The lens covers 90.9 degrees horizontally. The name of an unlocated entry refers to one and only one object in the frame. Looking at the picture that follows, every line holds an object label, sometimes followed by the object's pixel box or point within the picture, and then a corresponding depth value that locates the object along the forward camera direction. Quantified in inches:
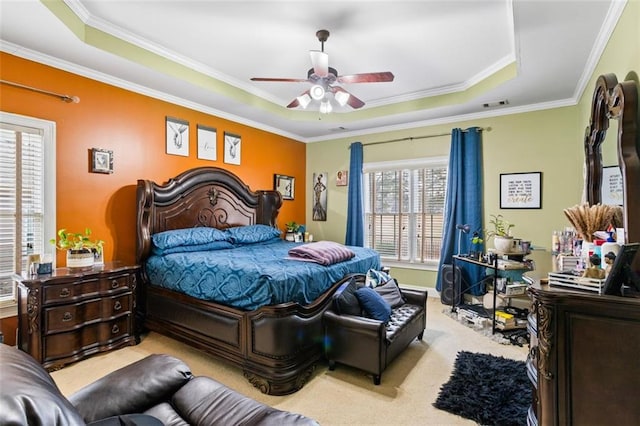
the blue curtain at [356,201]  224.8
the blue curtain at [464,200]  181.8
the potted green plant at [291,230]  228.4
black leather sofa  33.6
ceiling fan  112.0
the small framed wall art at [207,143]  180.4
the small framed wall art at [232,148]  193.8
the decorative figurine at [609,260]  58.7
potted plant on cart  148.6
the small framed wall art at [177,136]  165.8
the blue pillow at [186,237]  142.6
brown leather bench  98.7
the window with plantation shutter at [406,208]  201.8
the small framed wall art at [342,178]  235.6
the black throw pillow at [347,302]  109.2
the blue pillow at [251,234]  173.0
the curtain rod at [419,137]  183.9
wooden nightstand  105.3
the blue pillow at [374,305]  111.3
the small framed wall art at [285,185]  227.9
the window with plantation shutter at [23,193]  114.2
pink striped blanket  122.8
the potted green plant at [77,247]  120.0
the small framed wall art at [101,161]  136.7
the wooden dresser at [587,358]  52.1
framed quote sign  169.2
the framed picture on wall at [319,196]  247.3
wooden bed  96.9
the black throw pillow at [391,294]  129.2
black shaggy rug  84.5
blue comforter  100.3
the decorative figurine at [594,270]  58.6
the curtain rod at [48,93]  113.5
